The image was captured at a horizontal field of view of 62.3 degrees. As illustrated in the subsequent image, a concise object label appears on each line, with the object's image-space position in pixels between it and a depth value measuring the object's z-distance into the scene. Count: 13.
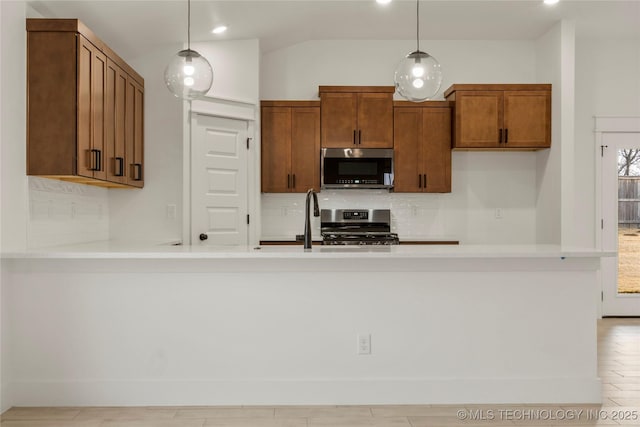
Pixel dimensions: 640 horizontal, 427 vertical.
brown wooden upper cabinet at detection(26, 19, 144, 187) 3.22
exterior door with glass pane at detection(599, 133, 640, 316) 5.65
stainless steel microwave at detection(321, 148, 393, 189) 5.32
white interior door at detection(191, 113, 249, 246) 4.77
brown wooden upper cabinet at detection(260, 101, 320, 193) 5.37
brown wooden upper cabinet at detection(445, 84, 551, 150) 5.24
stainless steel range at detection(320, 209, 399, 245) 5.64
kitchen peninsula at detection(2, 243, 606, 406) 3.04
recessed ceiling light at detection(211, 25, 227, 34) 4.64
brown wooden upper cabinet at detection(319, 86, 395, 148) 5.31
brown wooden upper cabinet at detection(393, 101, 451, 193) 5.38
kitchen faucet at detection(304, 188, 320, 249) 3.08
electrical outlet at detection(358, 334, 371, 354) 3.08
